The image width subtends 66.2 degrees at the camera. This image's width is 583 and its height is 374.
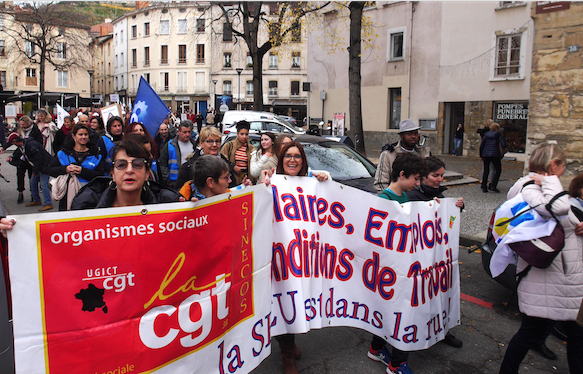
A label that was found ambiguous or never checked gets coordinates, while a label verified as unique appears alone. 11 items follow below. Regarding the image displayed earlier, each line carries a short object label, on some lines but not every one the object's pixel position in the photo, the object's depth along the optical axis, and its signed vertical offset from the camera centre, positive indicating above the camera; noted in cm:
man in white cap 514 -21
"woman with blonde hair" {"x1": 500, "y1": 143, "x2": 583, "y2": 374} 285 -100
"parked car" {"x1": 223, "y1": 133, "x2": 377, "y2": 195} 717 -53
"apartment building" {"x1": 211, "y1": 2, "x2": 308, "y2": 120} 5491 +666
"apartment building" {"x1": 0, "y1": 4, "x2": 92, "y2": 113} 3619 +737
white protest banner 328 -98
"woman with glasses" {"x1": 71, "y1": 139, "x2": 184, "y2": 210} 273 -36
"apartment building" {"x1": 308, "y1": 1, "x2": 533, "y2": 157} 1969 +309
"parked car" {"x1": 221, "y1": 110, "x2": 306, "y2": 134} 1909 +55
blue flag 631 +25
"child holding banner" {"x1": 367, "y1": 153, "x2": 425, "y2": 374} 350 -41
